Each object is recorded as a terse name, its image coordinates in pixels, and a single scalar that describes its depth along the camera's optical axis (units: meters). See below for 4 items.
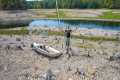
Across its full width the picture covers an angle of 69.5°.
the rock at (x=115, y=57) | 10.20
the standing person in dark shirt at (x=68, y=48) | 10.84
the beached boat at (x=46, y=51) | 10.15
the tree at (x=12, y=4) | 35.86
